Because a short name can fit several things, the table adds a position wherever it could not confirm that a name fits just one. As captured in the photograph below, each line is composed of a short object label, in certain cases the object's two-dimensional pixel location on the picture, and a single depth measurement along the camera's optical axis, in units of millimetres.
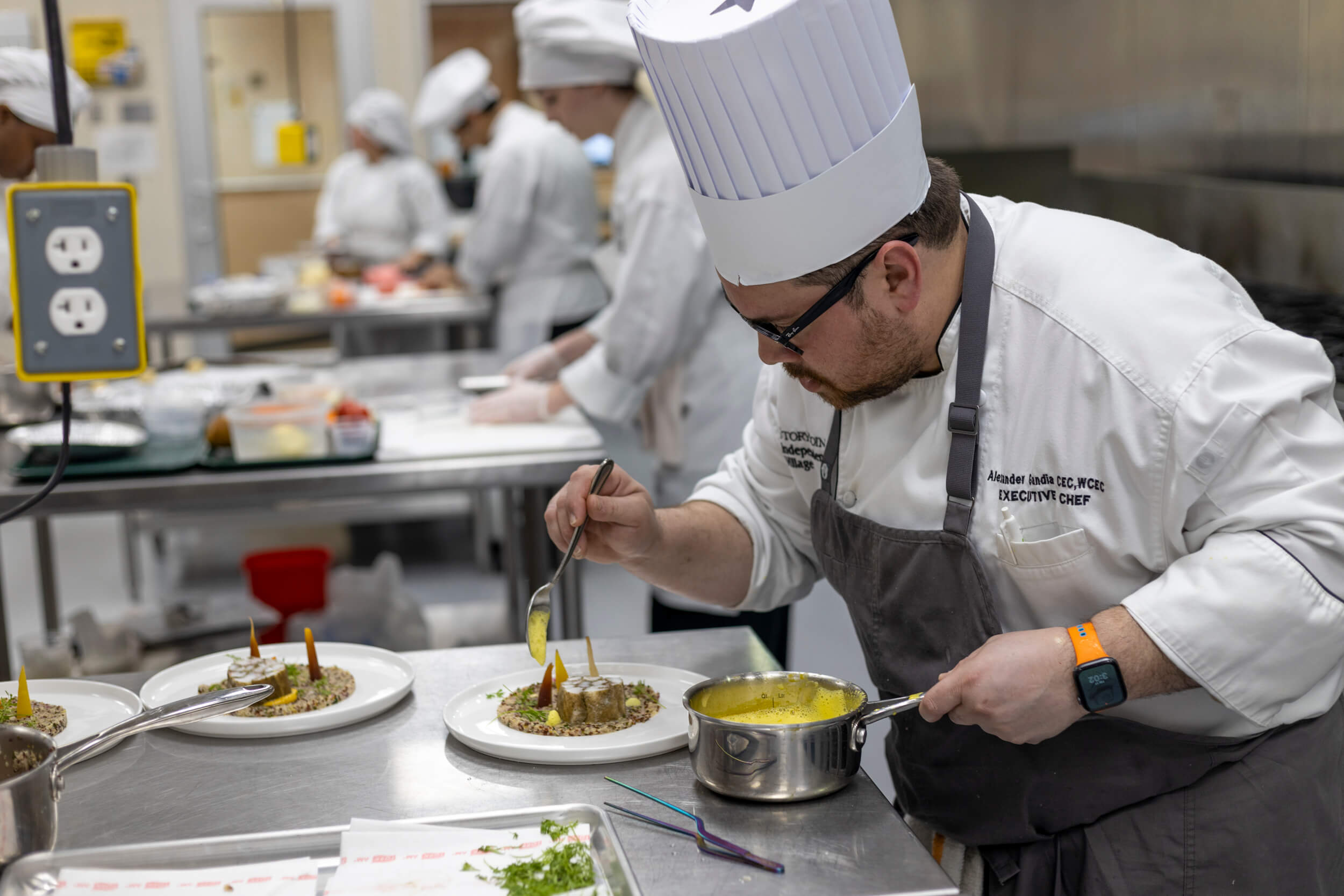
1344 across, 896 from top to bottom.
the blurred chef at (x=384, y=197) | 6480
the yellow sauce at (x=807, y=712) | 1250
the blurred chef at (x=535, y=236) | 4684
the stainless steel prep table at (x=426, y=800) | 1025
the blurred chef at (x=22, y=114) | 2158
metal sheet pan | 982
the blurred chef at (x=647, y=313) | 2730
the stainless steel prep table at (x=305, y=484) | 2354
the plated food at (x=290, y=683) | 1376
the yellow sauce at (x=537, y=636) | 1471
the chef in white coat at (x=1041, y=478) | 1149
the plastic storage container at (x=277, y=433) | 2480
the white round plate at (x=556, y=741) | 1235
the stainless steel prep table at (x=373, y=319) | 4770
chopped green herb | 997
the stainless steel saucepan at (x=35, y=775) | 944
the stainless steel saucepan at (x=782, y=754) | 1103
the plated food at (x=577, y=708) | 1307
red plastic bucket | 3203
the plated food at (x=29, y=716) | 1310
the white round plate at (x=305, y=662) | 1326
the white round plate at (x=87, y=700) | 1362
